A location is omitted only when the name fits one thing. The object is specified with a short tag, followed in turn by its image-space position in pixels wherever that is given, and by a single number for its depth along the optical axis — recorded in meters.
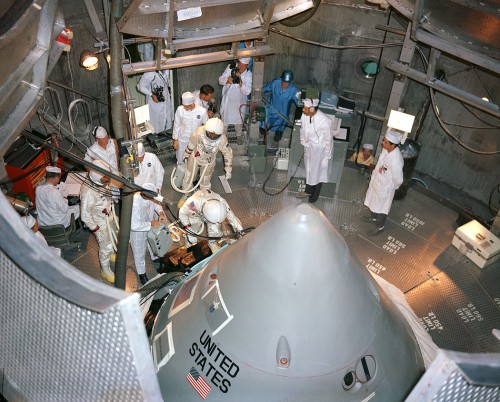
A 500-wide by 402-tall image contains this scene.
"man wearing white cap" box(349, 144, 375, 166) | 9.05
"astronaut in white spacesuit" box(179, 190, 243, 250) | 6.34
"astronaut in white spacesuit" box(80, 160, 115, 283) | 6.27
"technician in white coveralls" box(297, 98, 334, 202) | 7.83
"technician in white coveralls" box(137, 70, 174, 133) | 9.25
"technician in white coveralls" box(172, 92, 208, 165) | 8.40
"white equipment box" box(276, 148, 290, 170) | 9.08
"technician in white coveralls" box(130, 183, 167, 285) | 6.56
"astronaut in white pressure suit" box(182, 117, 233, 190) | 7.27
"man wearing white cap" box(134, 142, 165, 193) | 6.78
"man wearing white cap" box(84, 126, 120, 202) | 6.93
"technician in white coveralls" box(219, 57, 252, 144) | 9.31
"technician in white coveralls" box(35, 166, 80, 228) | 6.84
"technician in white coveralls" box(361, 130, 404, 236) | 7.41
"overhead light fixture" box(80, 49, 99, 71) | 7.55
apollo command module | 3.63
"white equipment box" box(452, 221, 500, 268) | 7.51
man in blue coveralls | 9.50
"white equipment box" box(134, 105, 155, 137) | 7.08
